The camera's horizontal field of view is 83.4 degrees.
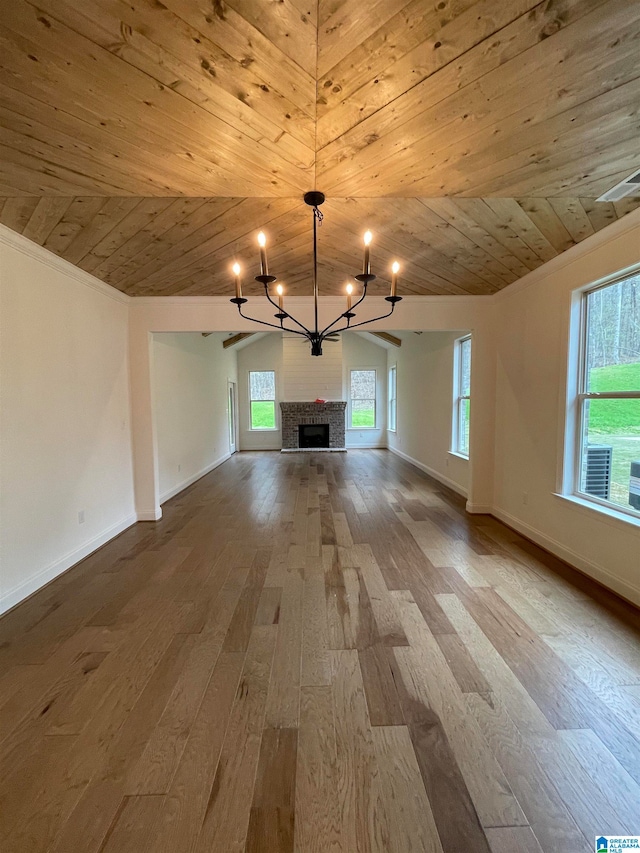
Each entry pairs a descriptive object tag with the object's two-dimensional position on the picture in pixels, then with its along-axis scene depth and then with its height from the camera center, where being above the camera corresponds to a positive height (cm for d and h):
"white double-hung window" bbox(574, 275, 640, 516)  251 +0
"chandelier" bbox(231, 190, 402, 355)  191 +72
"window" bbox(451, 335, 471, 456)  521 +5
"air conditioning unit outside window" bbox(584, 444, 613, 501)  279 -59
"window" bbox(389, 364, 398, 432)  912 +5
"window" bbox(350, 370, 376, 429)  1024 +0
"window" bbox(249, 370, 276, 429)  994 +6
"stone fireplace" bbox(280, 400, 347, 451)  966 -54
